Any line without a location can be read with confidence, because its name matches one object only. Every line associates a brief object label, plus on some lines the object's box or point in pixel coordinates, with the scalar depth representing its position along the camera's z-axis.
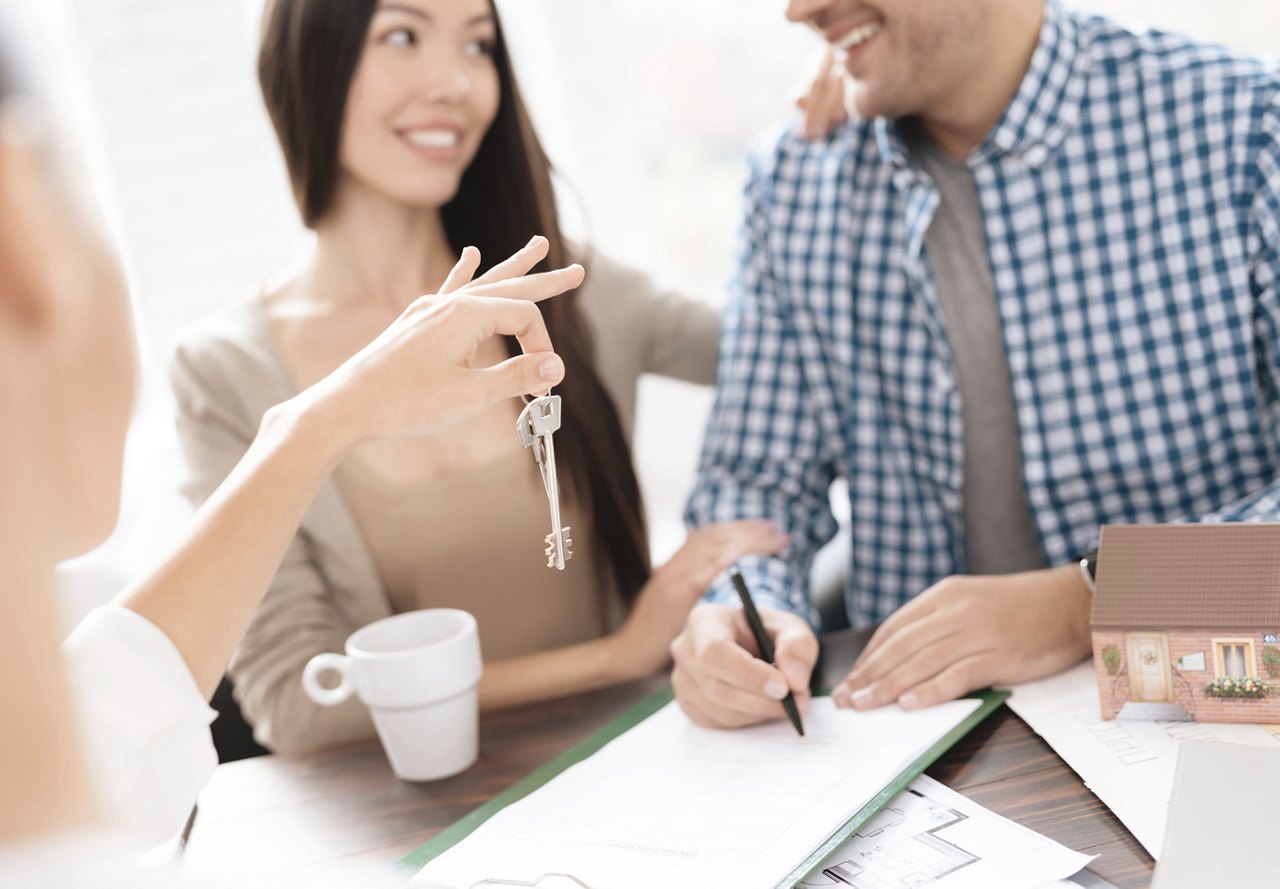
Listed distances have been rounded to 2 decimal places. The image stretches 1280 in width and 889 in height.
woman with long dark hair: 1.29
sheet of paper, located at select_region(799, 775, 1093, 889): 0.72
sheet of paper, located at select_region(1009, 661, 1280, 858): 0.77
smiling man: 1.27
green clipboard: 0.77
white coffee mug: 0.98
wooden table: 0.80
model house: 0.84
